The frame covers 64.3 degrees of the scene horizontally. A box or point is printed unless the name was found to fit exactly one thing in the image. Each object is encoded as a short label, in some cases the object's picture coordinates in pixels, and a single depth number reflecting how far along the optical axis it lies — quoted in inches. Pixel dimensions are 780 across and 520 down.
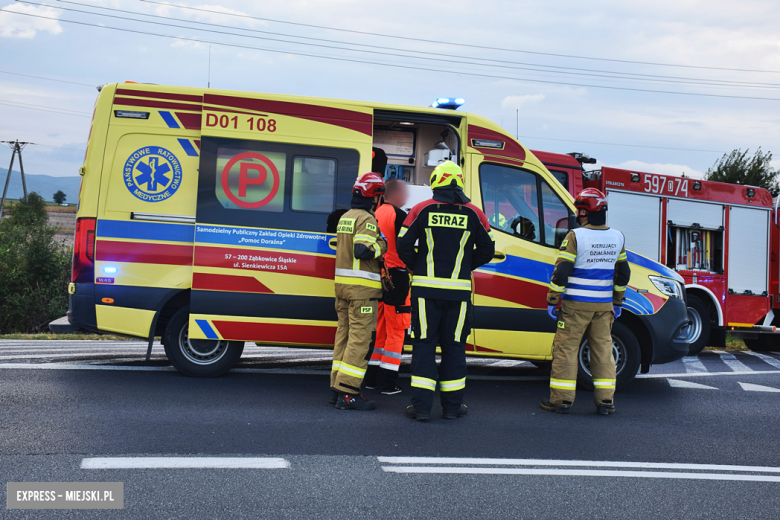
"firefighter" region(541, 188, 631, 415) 211.8
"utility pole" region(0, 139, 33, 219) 1957.1
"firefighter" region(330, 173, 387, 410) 199.9
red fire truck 393.7
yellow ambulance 222.4
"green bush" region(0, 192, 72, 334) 815.7
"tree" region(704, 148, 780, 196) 1375.5
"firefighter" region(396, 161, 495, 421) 192.5
